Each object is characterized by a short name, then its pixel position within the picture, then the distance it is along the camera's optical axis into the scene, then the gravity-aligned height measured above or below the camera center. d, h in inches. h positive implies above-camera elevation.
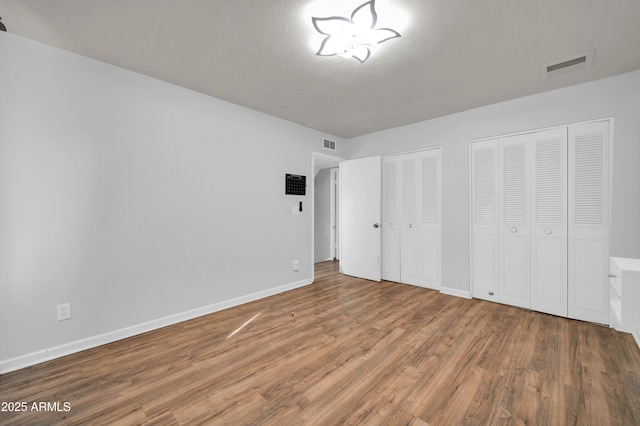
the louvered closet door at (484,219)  135.3 -5.2
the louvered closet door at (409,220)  164.7 -6.8
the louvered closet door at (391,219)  173.6 -6.6
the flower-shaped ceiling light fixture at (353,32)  71.3 +51.9
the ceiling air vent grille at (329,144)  181.8 +46.3
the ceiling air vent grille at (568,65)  92.4 +53.7
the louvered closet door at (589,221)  108.1 -5.1
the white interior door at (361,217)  176.4 -5.5
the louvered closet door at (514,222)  126.3 -6.3
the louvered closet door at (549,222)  116.8 -6.1
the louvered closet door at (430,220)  155.5 -6.6
